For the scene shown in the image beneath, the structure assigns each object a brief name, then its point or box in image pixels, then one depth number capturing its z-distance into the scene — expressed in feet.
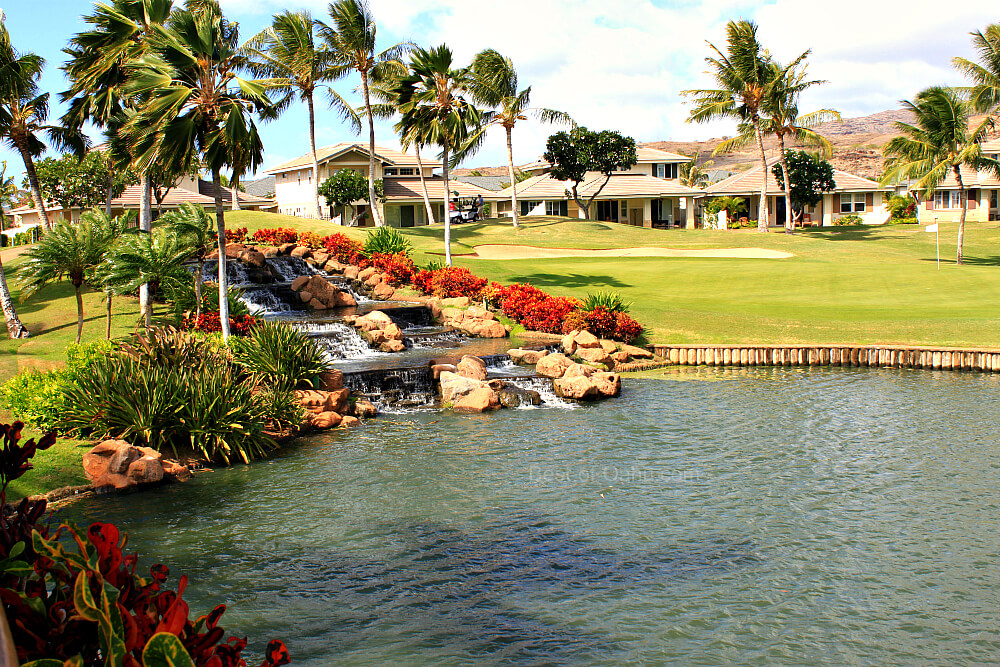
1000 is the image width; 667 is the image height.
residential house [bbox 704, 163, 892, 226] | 253.44
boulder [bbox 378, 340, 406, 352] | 79.05
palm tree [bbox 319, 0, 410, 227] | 170.50
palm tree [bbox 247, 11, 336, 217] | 169.95
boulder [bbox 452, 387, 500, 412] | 62.44
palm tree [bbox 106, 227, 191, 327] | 64.95
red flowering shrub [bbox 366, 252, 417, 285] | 106.63
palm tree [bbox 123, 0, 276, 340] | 58.39
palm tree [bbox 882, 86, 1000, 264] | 146.41
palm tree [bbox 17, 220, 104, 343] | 65.82
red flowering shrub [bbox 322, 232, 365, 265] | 118.13
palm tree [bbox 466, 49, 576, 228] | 189.67
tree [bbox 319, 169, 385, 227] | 210.79
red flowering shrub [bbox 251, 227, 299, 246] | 122.42
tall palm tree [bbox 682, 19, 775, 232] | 190.70
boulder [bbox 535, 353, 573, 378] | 70.28
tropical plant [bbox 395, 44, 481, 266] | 106.42
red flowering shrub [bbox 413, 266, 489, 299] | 97.60
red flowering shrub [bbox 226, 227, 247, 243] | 120.90
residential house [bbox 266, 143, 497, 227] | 227.20
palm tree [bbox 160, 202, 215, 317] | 68.44
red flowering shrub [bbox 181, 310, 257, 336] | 73.99
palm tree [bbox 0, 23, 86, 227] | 104.72
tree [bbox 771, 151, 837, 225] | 226.38
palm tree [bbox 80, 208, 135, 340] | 65.92
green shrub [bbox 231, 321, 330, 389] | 60.18
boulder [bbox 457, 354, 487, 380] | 67.36
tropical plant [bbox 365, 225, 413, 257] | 119.96
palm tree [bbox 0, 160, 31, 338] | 77.82
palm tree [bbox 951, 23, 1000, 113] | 152.46
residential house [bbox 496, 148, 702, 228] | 238.27
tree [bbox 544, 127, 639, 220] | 213.25
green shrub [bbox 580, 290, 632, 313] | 85.87
